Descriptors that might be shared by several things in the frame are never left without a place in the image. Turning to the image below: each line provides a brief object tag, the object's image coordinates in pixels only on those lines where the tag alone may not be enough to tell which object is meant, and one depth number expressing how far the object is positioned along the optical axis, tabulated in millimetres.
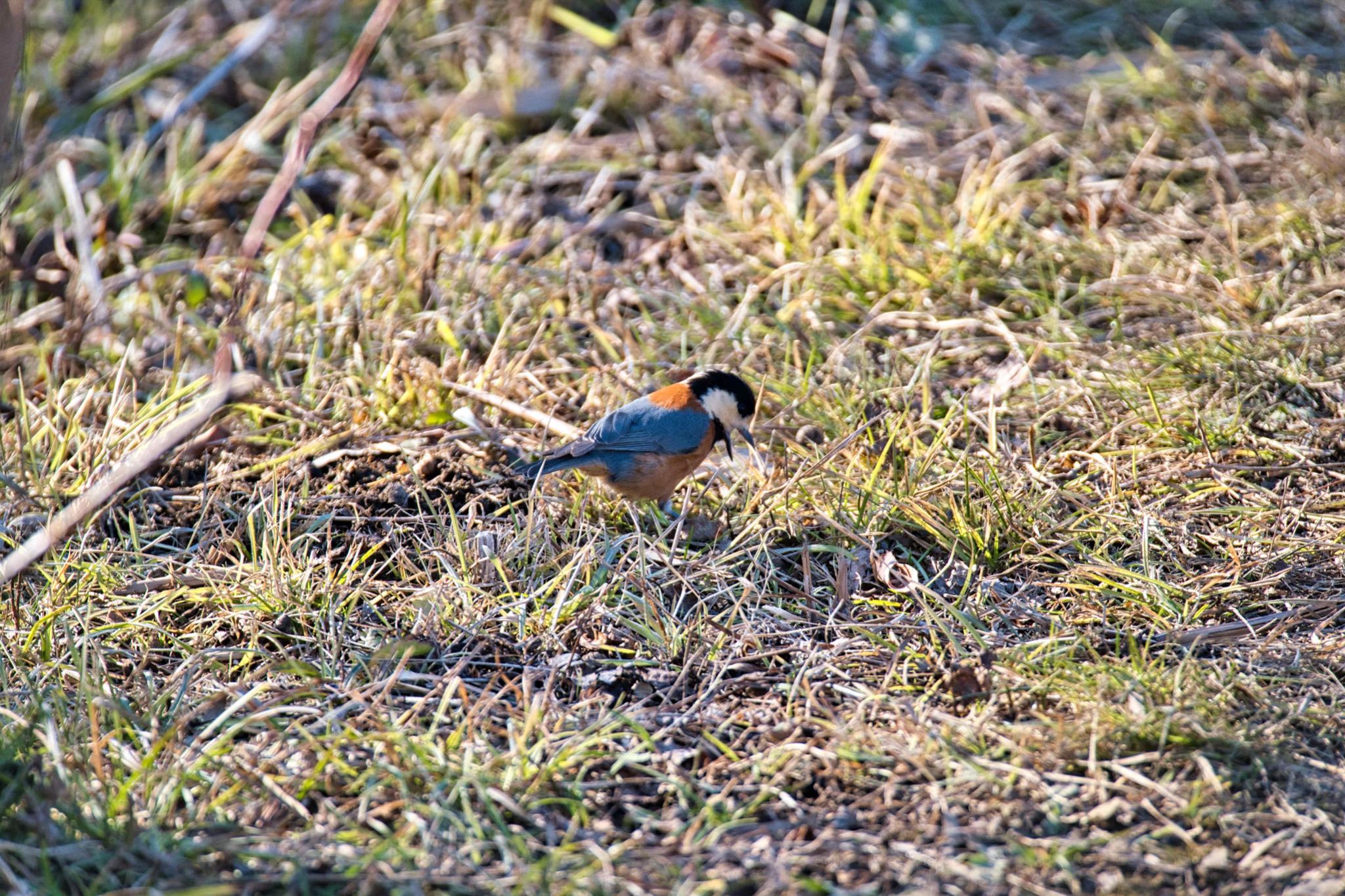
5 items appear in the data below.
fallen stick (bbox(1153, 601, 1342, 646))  6305
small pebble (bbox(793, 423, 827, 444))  8406
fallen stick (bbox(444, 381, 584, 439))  8305
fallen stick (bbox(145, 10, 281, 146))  12273
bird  7637
